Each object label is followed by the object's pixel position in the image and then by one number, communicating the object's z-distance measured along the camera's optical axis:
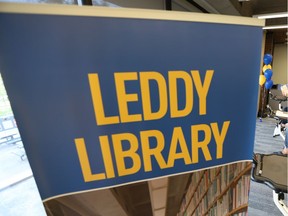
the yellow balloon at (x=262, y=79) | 4.51
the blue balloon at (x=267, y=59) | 4.45
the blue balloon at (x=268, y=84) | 4.74
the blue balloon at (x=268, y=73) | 4.52
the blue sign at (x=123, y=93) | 0.65
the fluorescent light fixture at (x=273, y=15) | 3.35
